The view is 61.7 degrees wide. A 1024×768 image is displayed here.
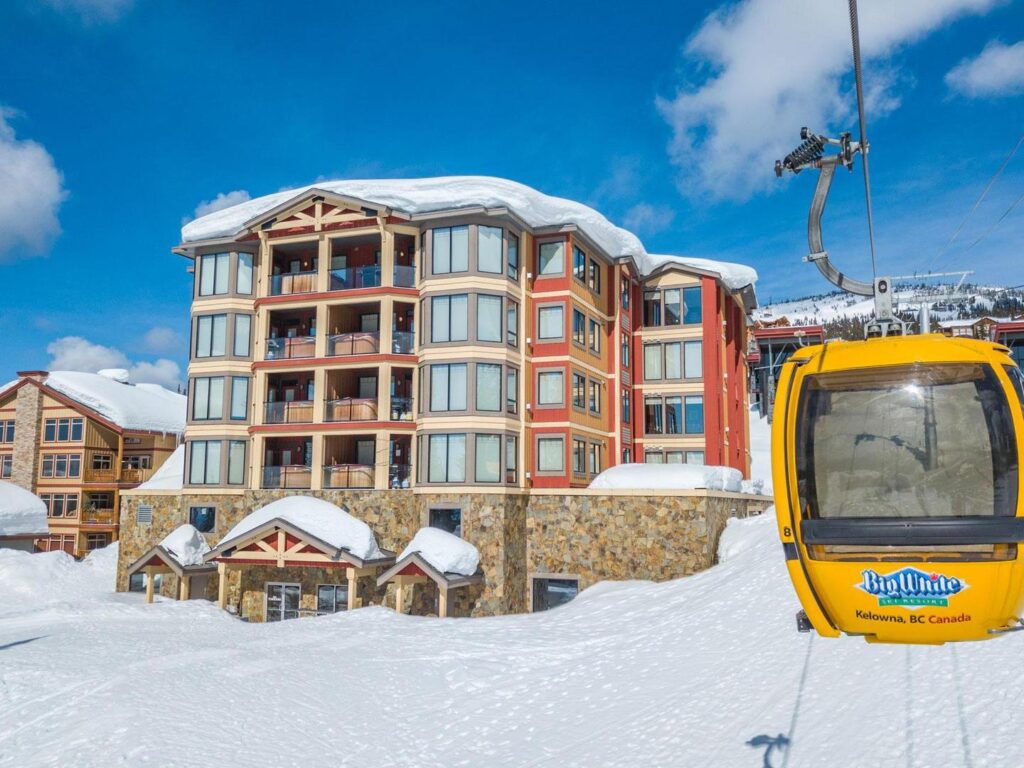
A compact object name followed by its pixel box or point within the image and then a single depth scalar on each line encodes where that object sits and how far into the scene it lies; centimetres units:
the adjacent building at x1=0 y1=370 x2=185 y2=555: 5231
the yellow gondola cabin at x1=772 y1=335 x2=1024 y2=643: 748
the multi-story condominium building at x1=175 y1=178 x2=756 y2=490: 3153
